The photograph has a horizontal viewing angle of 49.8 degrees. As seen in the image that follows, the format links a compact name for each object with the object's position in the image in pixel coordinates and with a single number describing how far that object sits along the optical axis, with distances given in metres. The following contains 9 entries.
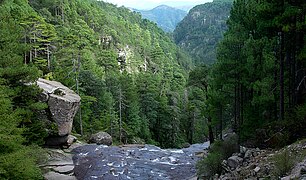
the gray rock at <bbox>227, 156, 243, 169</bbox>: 13.58
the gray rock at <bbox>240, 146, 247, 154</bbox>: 14.52
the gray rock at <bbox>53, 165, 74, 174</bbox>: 21.36
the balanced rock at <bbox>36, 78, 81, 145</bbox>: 25.71
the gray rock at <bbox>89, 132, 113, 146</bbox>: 32.81
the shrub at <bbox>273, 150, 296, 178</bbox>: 9.75
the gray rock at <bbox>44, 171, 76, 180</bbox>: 20.05
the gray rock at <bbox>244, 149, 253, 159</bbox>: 13.73
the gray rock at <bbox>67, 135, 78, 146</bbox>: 28.06
